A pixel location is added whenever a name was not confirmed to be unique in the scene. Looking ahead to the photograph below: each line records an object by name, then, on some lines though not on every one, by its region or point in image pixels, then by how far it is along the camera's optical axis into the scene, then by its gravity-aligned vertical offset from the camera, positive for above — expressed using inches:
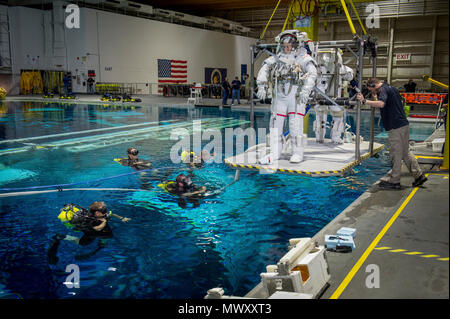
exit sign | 1312.7 +122.8
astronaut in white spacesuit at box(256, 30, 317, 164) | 284.5 +7.4
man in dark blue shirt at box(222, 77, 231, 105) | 1023.0 +12.3
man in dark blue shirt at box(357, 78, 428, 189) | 242.2 -14.7
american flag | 1446.9 +79.6
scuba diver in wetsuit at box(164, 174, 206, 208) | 297.7 -69.6
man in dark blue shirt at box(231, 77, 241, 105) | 1019.1 +18.6
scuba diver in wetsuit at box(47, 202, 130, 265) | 228.8 -74.8
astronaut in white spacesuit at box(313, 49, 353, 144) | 366.3 +11.0
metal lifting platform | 268.2 -46.6
